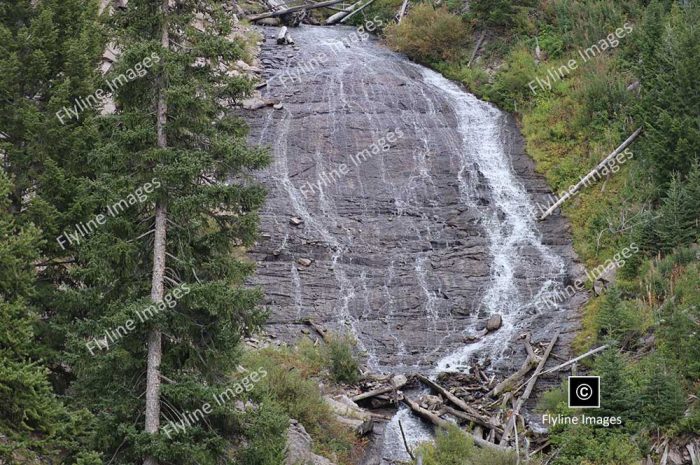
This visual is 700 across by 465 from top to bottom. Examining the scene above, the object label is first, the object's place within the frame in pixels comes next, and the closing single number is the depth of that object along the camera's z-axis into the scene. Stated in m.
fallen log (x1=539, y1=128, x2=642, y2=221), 25.73
